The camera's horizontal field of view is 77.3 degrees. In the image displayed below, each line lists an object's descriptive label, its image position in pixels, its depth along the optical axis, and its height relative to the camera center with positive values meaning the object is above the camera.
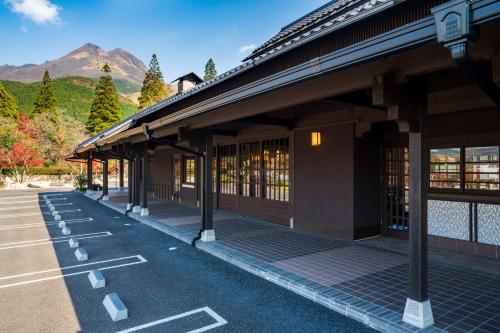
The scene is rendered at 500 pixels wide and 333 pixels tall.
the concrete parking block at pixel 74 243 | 6.38 -1.54
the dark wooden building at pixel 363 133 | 2.31 +0.63
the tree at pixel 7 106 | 31.83 +6.54
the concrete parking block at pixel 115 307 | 3.31 -1.52
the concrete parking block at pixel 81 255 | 5.54 -1.54
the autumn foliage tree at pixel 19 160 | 24.17 +0.74
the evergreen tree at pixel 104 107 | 35.97 +7.21
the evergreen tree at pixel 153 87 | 36.81 +9.80
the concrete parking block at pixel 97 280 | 4.22 -1.53
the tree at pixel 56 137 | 29.39 +3.03
